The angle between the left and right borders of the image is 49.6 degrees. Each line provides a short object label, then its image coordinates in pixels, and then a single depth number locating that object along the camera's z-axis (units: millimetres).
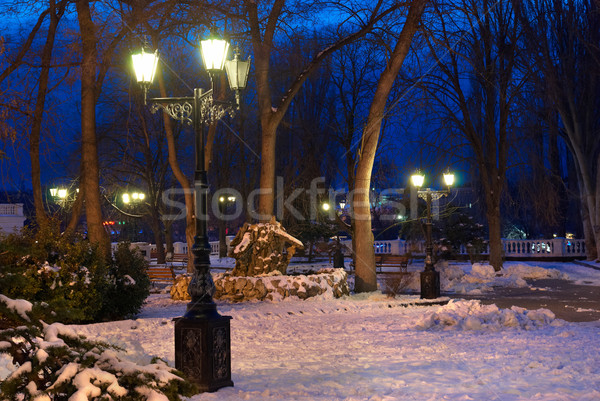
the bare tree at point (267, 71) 18750
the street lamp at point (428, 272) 17547
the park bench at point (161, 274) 21891
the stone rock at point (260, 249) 17734
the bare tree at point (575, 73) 28469
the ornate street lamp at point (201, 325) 7500
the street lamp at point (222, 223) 40225
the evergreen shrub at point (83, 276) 11664
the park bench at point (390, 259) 27322
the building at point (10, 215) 44625
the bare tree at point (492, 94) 25516
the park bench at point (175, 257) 37188
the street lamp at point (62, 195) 26872
